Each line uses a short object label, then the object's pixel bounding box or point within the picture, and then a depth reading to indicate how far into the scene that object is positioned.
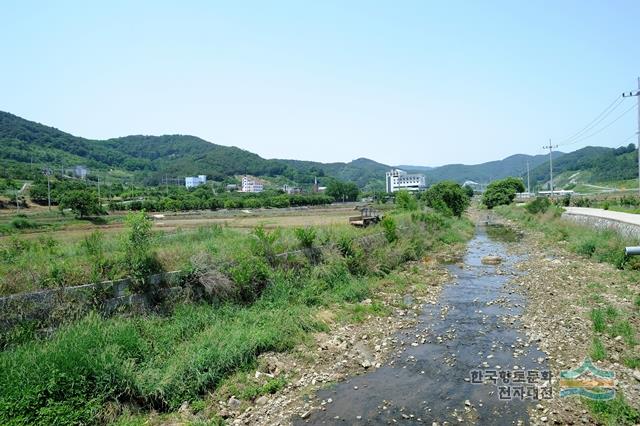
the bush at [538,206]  54.72
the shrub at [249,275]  14.48
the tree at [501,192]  97.19
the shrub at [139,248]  12.25
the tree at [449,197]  53.23
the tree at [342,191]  138.25
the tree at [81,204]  63.78
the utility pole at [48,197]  71.31
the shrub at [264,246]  16.67
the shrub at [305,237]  19.42
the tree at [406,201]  44.15
